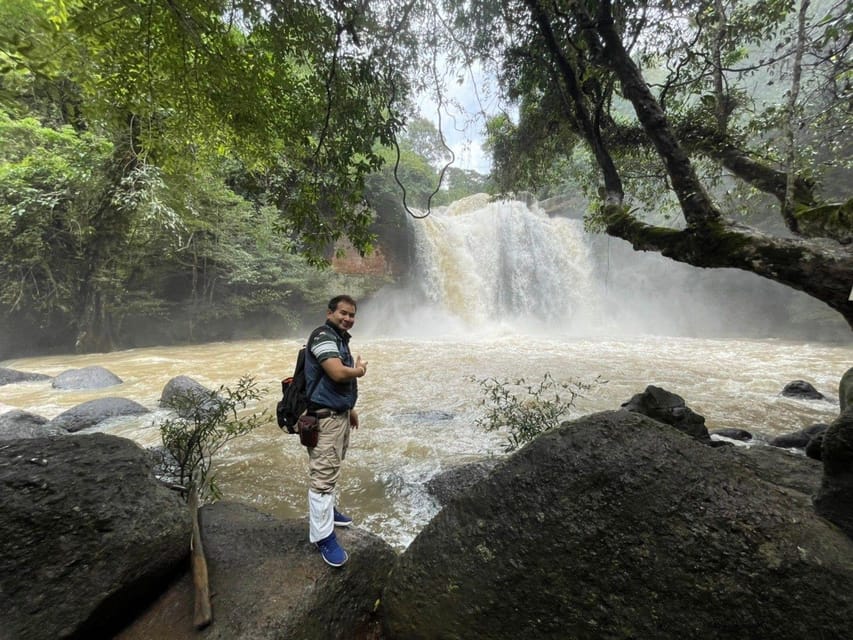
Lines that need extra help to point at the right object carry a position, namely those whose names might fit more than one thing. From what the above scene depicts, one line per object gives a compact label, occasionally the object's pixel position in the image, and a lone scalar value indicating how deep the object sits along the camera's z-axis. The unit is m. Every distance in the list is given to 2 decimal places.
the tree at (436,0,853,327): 2.57
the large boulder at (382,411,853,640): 1.35
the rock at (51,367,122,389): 8.62
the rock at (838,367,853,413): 3.89
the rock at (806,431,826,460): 3.80
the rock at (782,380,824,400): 7.21
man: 2.11
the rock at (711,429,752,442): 5.27
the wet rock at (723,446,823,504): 2.59
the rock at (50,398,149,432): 6.02
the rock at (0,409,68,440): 5.17
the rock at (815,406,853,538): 1.59
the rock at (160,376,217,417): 7.18
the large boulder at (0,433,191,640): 1.56
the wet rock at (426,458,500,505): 3.84
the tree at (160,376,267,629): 1.78
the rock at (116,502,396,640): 1.74
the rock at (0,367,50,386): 9.27
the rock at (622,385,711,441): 4.82
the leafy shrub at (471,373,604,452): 4.20
